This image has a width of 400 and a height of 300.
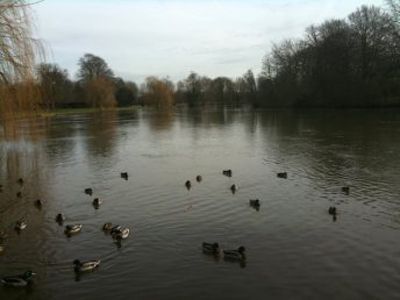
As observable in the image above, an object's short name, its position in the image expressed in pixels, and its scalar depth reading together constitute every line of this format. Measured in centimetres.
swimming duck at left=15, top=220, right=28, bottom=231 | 1590
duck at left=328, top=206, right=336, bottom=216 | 1689
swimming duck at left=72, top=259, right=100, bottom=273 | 1223
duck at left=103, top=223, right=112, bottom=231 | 1555
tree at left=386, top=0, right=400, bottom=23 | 7536
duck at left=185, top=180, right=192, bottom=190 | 2181
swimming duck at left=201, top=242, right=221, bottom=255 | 1332
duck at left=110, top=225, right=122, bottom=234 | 1477
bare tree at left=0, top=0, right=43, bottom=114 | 1555
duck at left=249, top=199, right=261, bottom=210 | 1821
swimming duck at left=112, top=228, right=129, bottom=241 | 1465
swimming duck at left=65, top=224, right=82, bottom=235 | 1536
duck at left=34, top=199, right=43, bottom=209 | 1911
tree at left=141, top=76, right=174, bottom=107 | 12838
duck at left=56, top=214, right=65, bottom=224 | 1673
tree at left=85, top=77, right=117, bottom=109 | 10869
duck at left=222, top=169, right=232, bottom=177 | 2424
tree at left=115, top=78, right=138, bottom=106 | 13750
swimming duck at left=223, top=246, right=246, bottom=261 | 1292
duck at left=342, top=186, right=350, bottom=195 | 2017
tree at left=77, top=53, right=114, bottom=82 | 12669
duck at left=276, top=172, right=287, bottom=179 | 2364
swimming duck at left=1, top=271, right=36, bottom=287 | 1143
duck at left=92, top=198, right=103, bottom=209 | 1881
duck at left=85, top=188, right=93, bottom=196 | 2090
